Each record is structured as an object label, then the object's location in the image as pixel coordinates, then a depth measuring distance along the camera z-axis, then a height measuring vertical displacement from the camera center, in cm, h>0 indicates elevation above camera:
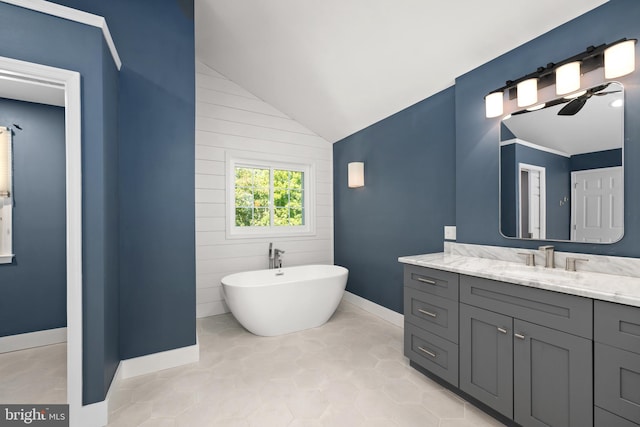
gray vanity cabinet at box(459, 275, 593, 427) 126 -73
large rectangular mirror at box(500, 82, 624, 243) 156 +27
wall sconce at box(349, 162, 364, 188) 352 +49
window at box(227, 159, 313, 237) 368 +21
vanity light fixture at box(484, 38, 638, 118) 144 +84
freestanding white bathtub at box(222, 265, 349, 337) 262 -89
